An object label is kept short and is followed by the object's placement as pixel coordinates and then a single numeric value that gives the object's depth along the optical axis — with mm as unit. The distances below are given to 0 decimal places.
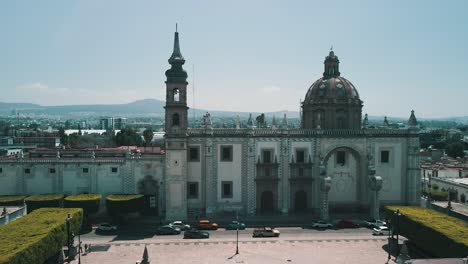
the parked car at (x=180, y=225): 52781
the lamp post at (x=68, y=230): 39938
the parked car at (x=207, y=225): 53500
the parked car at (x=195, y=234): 49719
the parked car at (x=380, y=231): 50966
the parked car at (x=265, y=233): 50131
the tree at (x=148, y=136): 108800
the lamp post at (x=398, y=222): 42094
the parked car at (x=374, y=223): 53344
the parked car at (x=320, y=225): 53875
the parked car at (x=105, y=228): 52094
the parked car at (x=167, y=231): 51312
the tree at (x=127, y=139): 114400
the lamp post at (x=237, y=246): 44175
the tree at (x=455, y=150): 119938
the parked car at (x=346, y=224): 54562
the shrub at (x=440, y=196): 64500
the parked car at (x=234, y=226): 53656
